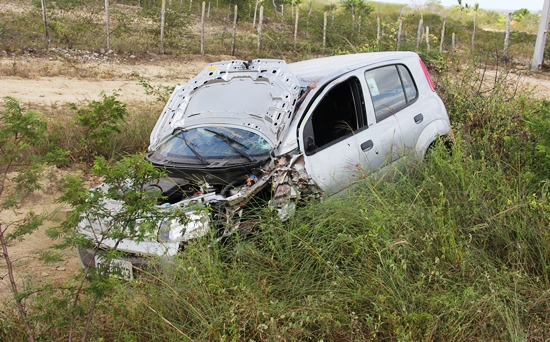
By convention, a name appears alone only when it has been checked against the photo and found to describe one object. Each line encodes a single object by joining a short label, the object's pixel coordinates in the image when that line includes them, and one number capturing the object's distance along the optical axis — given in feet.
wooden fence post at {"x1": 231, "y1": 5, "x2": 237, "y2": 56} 63.41
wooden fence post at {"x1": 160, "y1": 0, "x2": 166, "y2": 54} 58.14
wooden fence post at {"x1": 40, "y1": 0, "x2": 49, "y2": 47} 53.18
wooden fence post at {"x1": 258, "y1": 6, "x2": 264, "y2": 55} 63.77
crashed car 14.40
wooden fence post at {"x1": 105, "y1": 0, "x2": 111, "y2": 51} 53.66
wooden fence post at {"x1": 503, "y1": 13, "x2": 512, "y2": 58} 69.51
